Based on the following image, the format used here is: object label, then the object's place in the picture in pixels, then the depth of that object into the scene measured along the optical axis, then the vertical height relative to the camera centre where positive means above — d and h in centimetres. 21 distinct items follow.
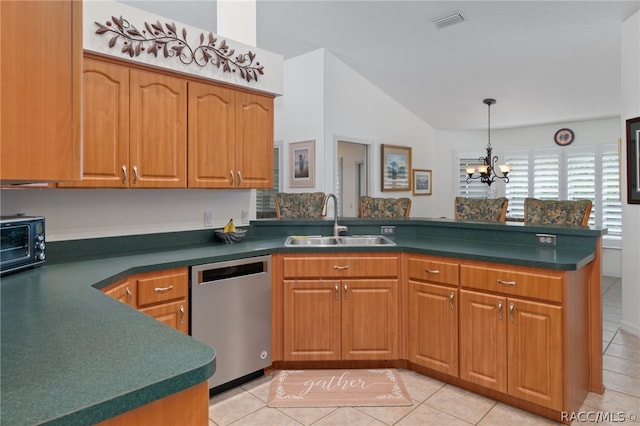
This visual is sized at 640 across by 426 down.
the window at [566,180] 622 +50
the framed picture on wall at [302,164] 543 +62
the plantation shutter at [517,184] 715 +46
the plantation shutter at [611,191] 613 +28
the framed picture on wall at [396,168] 640 +68
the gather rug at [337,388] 245 -115
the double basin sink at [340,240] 327 -25
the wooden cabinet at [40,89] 59 +18
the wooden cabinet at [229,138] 276 +52
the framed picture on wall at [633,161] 369 +45
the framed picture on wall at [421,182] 719 +50
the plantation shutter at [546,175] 682 +59
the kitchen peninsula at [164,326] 82 -34
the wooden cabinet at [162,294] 216 -46
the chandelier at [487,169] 621 +63
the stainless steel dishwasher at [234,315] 245 -66
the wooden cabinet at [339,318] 284 -76
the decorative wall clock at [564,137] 670 +121
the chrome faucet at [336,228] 328 -15
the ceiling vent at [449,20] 419 +200
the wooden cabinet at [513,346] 219 -78
